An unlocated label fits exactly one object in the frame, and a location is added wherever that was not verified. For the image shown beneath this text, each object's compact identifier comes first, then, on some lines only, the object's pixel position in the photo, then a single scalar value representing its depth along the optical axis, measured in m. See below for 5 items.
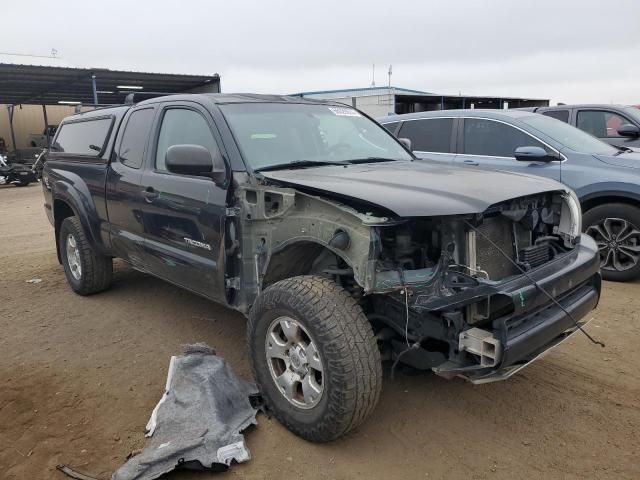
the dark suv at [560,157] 5.49
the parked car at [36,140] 27.75
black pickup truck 2.67
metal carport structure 19.88
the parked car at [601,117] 7.77
